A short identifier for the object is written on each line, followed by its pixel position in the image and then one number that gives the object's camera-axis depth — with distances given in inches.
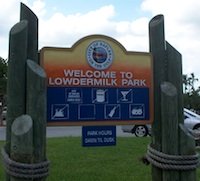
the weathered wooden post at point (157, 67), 215.5
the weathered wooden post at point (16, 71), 187.5
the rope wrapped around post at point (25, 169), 179.6
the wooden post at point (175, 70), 217.3
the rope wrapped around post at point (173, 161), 207.2
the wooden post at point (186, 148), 210.7
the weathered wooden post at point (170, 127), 209.6
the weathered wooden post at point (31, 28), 193.9
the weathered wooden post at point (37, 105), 185.8
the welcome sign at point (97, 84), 203.0
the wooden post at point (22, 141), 179.2
